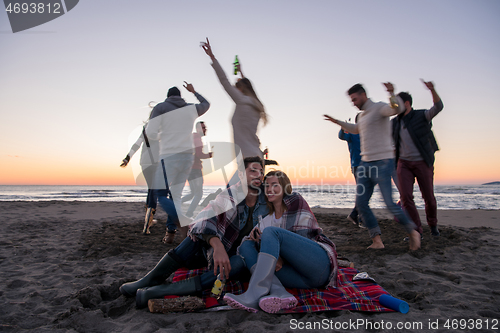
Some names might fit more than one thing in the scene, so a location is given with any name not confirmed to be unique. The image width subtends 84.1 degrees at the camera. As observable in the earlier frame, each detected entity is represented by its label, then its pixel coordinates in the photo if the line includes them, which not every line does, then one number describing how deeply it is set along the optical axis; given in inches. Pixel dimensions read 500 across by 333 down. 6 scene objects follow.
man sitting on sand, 77.7
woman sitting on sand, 71.9
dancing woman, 106.7
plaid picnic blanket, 73.6
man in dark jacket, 152.9
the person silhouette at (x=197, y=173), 179.9
